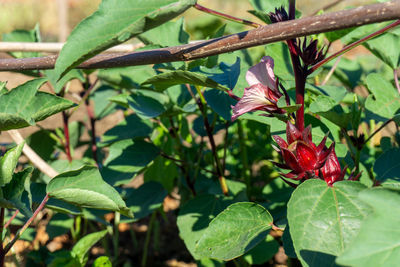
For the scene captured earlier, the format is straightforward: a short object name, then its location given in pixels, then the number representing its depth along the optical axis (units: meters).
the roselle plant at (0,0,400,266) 0.60
